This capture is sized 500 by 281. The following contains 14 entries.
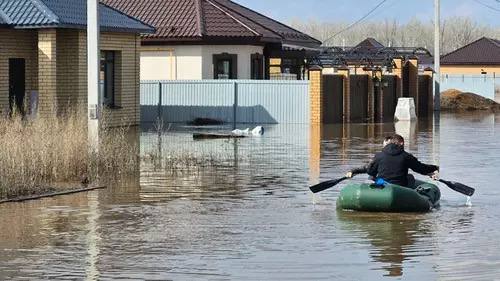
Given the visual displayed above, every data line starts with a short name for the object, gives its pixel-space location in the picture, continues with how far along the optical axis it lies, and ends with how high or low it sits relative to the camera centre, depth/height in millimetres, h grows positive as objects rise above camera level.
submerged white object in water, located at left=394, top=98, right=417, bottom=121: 49094 +208
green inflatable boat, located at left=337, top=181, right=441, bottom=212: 16906 -1242
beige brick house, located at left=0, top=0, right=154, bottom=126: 35031 +2100
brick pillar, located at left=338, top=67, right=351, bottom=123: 46344 +889
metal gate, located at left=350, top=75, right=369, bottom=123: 47656 +727
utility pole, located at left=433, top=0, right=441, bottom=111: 58156 +2868
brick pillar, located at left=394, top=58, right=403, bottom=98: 53375 +1729
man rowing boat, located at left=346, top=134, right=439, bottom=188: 17547 -770
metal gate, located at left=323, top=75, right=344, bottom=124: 45062 +665
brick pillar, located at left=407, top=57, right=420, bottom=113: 55625 +1743
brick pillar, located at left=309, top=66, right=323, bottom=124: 43875 +795
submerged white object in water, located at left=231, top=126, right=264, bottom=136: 37062 -525
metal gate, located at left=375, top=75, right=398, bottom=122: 50688 +711
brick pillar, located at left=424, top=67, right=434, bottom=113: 58250 +1312
